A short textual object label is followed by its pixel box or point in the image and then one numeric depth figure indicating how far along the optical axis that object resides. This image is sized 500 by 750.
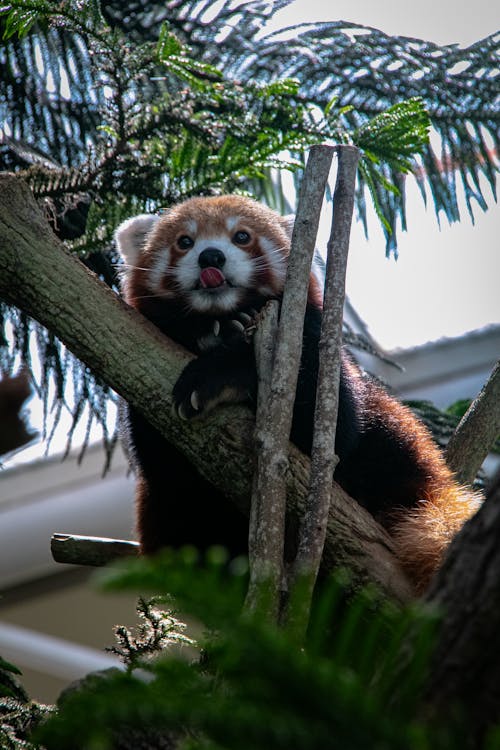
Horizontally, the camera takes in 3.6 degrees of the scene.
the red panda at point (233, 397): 6.87
